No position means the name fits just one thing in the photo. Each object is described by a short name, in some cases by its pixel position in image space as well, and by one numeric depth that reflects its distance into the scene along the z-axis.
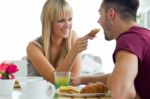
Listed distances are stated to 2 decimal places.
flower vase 1.72
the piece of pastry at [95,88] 1.72
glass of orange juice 1.99
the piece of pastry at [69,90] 1.72
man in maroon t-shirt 1.57
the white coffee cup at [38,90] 1.59
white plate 1.69
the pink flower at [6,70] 1.74
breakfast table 1.69
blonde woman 2.45
